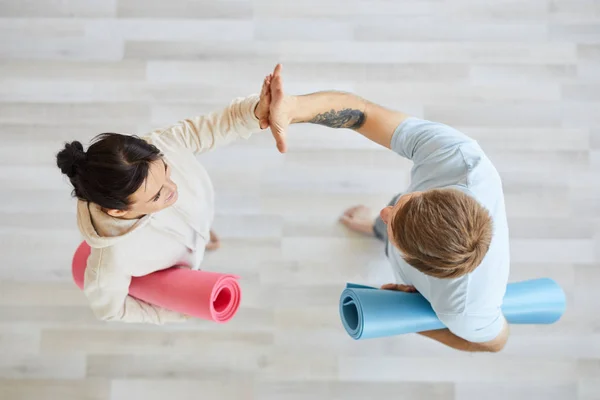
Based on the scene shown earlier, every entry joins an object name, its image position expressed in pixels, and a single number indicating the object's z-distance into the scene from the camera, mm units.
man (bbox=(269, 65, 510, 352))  1255
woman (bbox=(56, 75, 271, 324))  1226
